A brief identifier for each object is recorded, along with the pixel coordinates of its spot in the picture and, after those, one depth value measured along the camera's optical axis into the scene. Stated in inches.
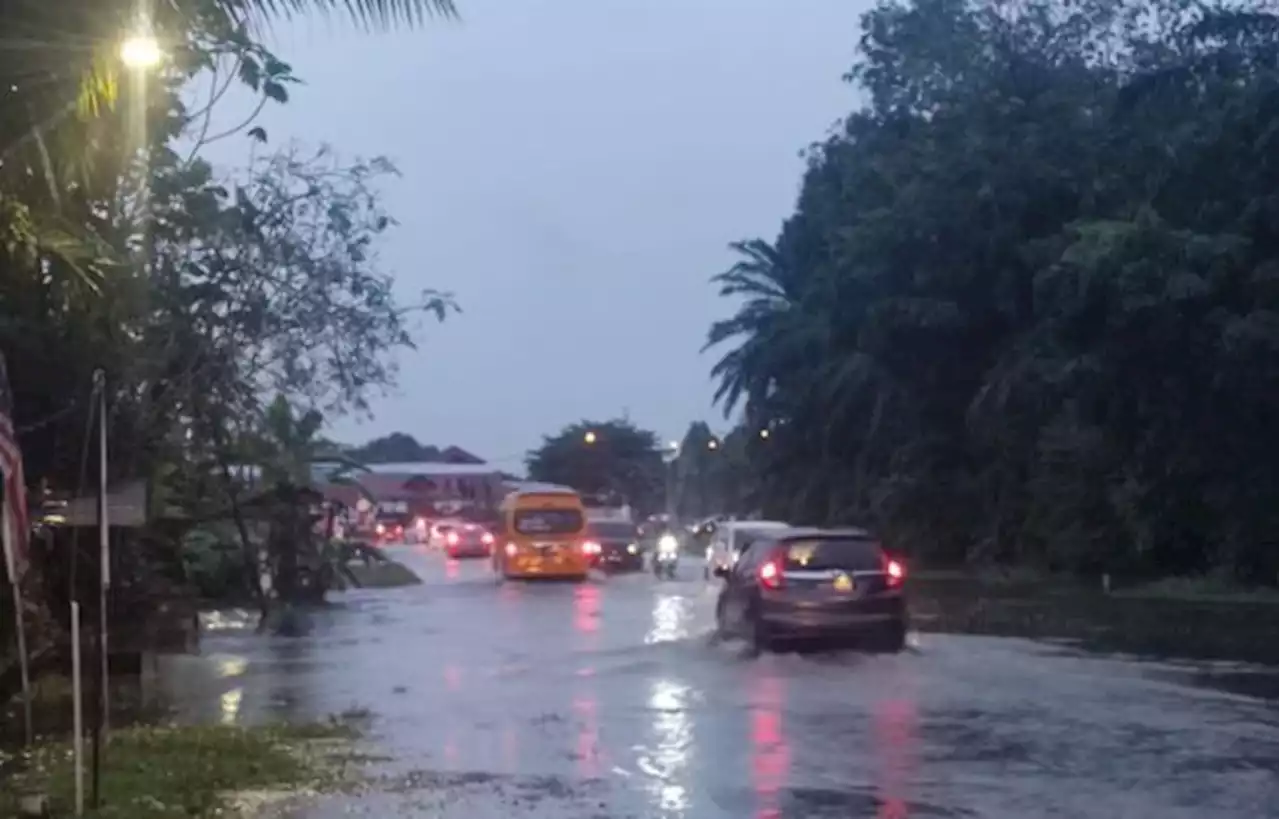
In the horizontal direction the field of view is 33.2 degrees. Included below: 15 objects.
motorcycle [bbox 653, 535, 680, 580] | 2217.0
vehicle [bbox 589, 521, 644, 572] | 2432.3
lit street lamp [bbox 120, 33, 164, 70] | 438.3
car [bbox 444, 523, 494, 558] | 3105.3
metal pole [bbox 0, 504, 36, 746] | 516.4
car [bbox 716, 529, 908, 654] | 1001.5
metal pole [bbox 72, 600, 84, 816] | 484.7
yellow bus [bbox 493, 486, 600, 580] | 2100.1
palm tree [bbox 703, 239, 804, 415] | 2800.2
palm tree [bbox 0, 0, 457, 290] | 435.5
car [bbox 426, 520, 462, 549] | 3265.3
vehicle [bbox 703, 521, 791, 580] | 1590.8
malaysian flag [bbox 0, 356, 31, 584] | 500.7
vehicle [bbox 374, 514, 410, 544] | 4405.3
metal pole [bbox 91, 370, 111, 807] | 475.2
